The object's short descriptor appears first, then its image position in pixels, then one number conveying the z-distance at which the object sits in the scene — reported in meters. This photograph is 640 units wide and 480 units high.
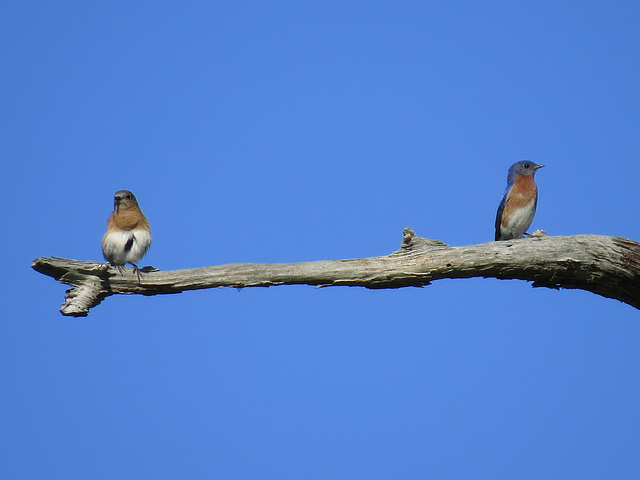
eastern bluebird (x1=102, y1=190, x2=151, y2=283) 19.50
